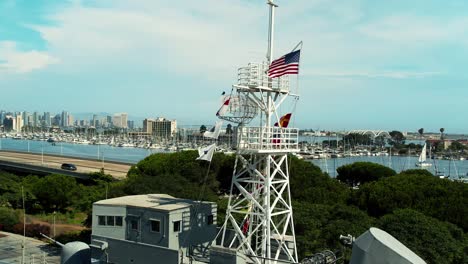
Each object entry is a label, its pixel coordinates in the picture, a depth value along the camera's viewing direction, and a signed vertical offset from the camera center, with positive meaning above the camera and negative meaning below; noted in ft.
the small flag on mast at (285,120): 68.18 +1.16
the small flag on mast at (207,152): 65.02 -3.64
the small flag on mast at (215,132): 64.75 -0.79
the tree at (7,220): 151.23 -32.07
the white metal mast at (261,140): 64.03 -1.73
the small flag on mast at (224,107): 64.90 +2.74
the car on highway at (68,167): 316.72 -30.05
